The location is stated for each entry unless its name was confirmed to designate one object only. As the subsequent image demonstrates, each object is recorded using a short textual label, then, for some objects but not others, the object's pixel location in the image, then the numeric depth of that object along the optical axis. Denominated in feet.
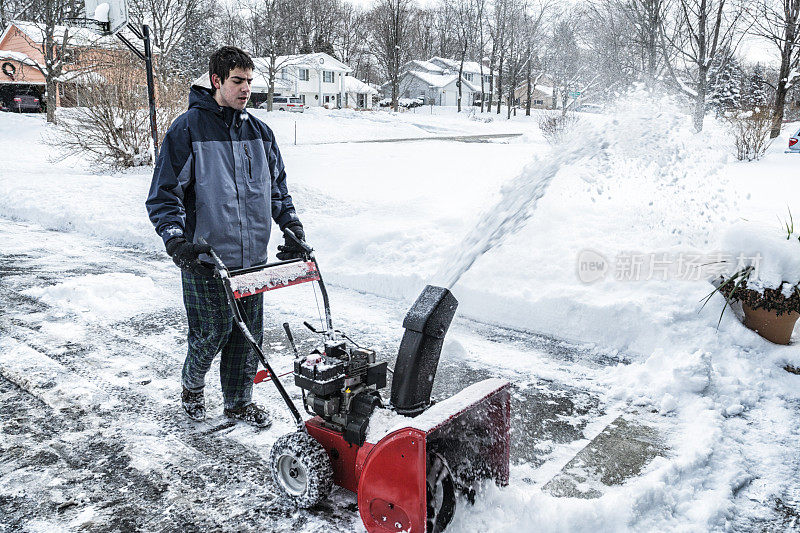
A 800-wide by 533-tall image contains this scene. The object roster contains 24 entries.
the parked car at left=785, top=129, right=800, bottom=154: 50.37
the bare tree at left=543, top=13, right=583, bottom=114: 147.95
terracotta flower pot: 14.16
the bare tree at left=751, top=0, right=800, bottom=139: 58.44
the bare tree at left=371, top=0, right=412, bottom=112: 151.43
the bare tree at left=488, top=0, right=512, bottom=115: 156.04
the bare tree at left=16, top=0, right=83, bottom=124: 84.07
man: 9.71
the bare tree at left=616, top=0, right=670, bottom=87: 64.49
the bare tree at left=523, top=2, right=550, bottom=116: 156.25
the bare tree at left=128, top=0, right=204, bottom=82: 95.61
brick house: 109.29
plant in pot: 14.01
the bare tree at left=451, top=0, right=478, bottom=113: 165.68
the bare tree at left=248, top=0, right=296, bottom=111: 133.39
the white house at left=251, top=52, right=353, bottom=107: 160.04
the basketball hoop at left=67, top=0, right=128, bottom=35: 30.94
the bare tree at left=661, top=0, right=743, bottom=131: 58.13
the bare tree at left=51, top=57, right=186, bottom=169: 41.34
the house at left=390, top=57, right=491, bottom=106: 193.47
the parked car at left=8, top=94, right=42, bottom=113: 106.35
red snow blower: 7.41
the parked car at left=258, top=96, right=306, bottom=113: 124.67
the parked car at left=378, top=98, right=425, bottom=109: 172.45
